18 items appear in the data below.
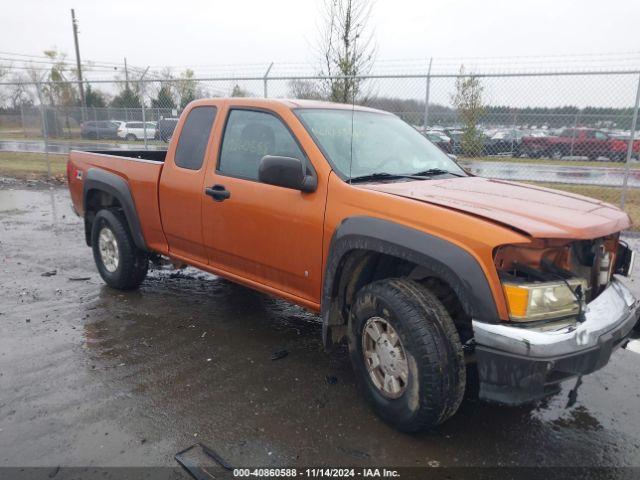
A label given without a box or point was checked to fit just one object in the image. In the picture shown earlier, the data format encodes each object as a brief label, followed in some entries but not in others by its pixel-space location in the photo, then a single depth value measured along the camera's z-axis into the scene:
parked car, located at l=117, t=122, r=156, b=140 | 16.38
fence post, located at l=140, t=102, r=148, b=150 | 11.73
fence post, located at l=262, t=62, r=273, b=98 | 9.73
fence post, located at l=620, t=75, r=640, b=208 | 7.23
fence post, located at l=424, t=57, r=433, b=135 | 8.44
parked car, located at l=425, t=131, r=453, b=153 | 9.02
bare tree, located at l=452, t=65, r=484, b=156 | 9.30
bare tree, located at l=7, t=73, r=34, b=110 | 32.12
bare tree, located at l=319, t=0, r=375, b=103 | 9.39
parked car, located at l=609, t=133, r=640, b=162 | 10.01
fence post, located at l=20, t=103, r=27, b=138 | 23.70
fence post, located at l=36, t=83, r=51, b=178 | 13.15
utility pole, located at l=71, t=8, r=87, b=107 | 41.97
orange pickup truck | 2.49
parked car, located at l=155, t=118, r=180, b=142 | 12.61
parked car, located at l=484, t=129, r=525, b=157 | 9.75
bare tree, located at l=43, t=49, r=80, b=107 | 30.97
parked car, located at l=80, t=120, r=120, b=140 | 19.22
